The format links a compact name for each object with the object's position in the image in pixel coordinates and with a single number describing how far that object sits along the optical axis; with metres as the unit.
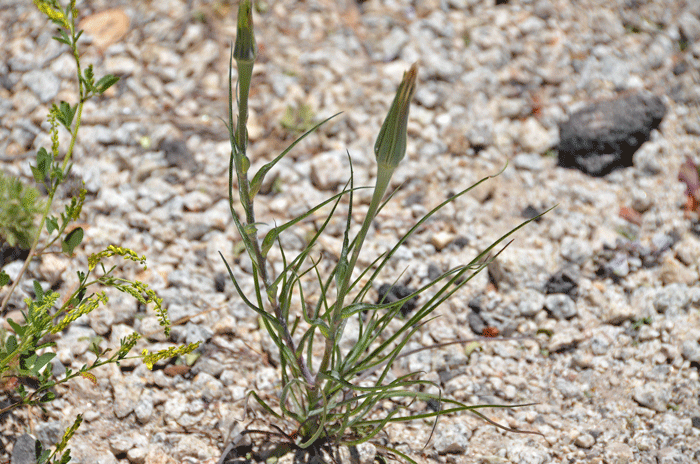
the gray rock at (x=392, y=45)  3.65
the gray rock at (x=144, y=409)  2.06
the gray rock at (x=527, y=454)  2.02
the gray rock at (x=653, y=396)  2.22
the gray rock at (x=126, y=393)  2.06
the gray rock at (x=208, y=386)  2.19
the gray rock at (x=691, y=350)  2.36
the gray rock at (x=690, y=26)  3.77
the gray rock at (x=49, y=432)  1.90
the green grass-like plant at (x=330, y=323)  1.24
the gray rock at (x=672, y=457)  2.01
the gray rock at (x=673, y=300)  2.54
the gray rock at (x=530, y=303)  2.58
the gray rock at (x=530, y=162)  3.19
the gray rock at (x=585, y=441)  2.08
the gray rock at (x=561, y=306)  2.58
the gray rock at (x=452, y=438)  2.07
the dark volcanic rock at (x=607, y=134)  3.15
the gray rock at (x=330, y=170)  3.02
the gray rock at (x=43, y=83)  3.18
